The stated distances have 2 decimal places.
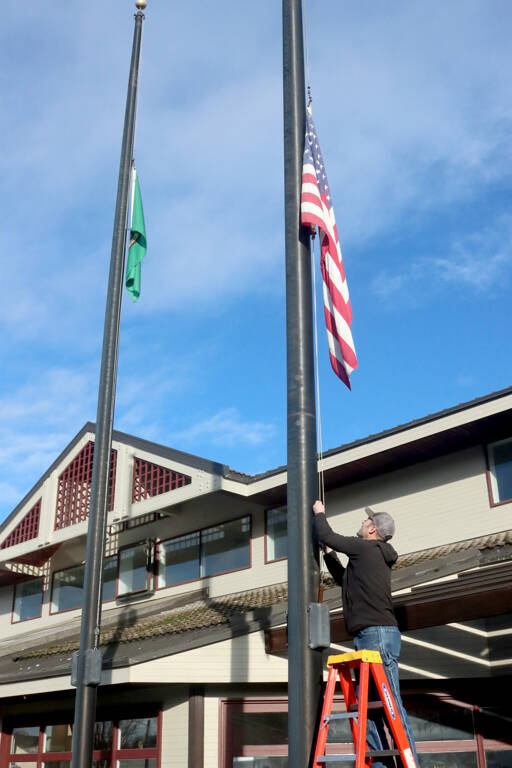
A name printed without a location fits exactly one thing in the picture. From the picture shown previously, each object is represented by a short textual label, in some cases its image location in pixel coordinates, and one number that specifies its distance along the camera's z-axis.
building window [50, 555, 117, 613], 20.55
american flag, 7.43
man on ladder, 5.93
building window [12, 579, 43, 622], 22.72
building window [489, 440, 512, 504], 13.57
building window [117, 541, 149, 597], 19.58
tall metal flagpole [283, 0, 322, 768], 5.73
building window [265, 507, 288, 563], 16.66
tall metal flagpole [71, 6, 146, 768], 9.45
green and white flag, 13.21
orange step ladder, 5.24
